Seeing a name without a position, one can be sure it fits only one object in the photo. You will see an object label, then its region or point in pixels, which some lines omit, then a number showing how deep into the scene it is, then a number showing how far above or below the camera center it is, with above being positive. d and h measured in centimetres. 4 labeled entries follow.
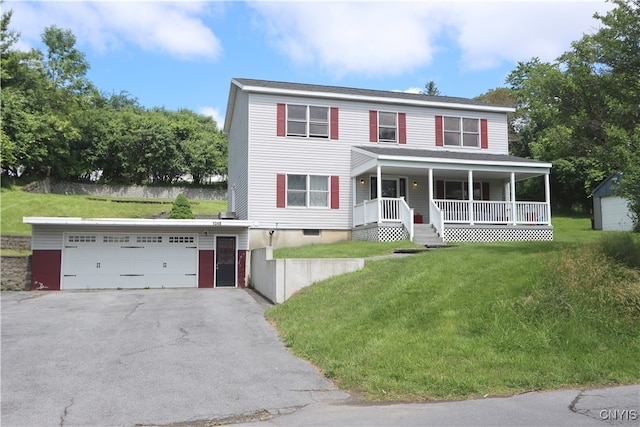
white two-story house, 1917 +287
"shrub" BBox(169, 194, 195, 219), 2694 +165
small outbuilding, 2590 +158
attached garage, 1773 -48
